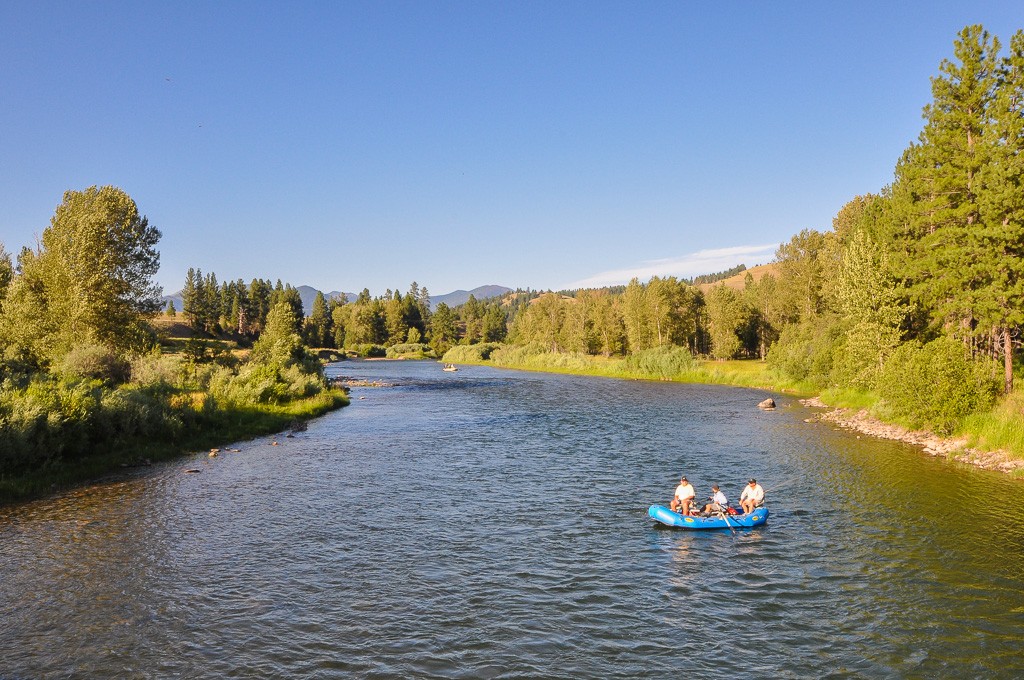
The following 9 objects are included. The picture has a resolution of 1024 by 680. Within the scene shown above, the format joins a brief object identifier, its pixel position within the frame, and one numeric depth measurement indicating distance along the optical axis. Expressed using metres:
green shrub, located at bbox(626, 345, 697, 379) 109.50
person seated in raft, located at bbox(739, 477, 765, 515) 27.45
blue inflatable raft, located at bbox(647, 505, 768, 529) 26.50
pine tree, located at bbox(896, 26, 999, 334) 43.84
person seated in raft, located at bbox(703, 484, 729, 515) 27.14
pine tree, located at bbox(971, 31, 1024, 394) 40.38
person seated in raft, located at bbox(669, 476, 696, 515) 27.05
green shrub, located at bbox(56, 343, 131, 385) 47.19
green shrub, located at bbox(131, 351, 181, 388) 50.29
